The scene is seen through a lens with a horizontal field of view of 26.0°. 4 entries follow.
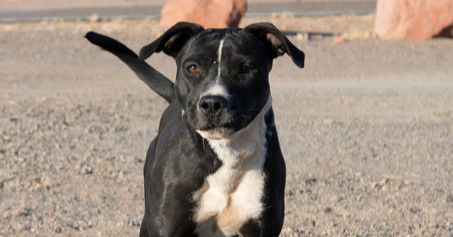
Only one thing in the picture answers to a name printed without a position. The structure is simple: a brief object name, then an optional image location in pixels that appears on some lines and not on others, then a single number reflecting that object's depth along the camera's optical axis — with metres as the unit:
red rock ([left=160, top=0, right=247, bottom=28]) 22.36
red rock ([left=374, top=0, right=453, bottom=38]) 23.05
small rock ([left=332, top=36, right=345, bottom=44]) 22.19
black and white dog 5.02
